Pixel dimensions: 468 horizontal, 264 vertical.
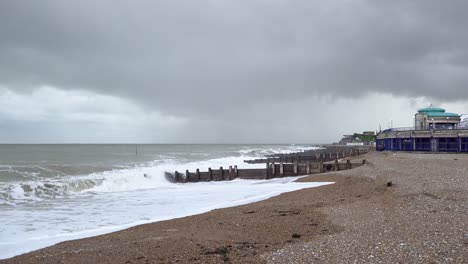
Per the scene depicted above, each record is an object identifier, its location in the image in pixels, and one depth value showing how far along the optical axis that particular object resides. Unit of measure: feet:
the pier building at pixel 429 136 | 132.26
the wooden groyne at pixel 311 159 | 140.87
